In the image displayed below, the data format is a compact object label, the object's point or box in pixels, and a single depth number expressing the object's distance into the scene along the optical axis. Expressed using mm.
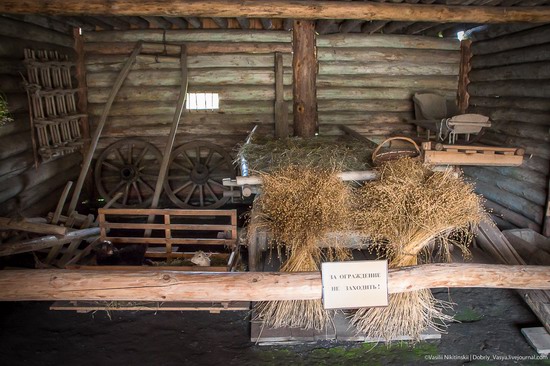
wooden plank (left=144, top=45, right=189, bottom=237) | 6227
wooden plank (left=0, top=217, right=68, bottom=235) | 4574
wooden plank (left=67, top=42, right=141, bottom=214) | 6086
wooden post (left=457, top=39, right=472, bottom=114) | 8312
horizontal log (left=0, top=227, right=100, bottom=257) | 4613
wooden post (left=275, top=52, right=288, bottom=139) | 7949
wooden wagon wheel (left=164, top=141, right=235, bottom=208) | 8188
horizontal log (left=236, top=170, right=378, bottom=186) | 4688
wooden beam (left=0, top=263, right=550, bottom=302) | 3090
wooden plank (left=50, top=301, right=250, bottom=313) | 4184
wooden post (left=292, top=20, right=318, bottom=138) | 6875
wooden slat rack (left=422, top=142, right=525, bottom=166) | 4961
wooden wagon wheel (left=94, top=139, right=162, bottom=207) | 8164
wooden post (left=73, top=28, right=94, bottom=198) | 7699
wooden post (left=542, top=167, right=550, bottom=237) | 5734
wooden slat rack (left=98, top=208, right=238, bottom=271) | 4945
